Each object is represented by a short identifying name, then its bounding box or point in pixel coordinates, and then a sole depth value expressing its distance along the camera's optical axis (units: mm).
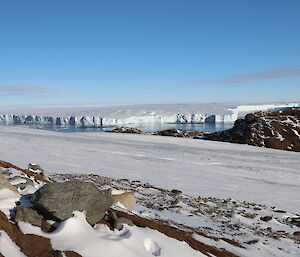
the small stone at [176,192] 10442
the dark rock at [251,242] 6758
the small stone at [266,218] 8788
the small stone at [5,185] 5243
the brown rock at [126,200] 7047
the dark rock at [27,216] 4391
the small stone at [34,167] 9922
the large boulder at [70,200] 4602
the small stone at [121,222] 4994
